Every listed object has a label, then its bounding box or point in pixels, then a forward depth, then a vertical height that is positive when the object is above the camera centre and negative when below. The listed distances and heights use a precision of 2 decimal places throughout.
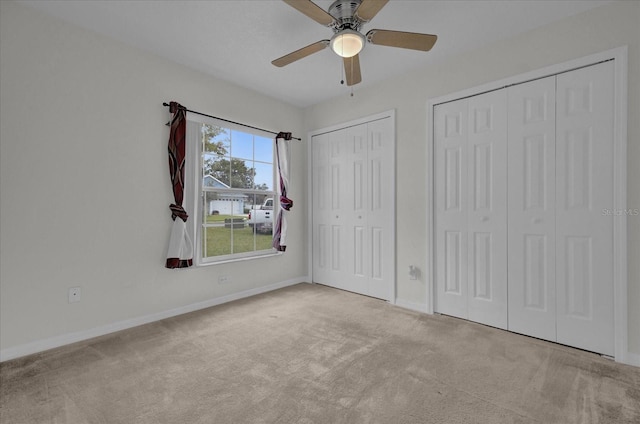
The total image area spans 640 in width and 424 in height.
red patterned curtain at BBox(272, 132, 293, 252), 4.07 +0.29
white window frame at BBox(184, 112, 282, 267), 3.15 +0.24
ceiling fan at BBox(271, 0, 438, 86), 1.97 +1.25
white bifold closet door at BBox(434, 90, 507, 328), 2.70 +0.00
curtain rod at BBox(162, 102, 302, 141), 3.13 +1.09
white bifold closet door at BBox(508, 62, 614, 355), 2.21 +0.00
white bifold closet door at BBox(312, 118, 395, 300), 3.53 +0.00
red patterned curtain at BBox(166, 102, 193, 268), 2.98 +0.28
